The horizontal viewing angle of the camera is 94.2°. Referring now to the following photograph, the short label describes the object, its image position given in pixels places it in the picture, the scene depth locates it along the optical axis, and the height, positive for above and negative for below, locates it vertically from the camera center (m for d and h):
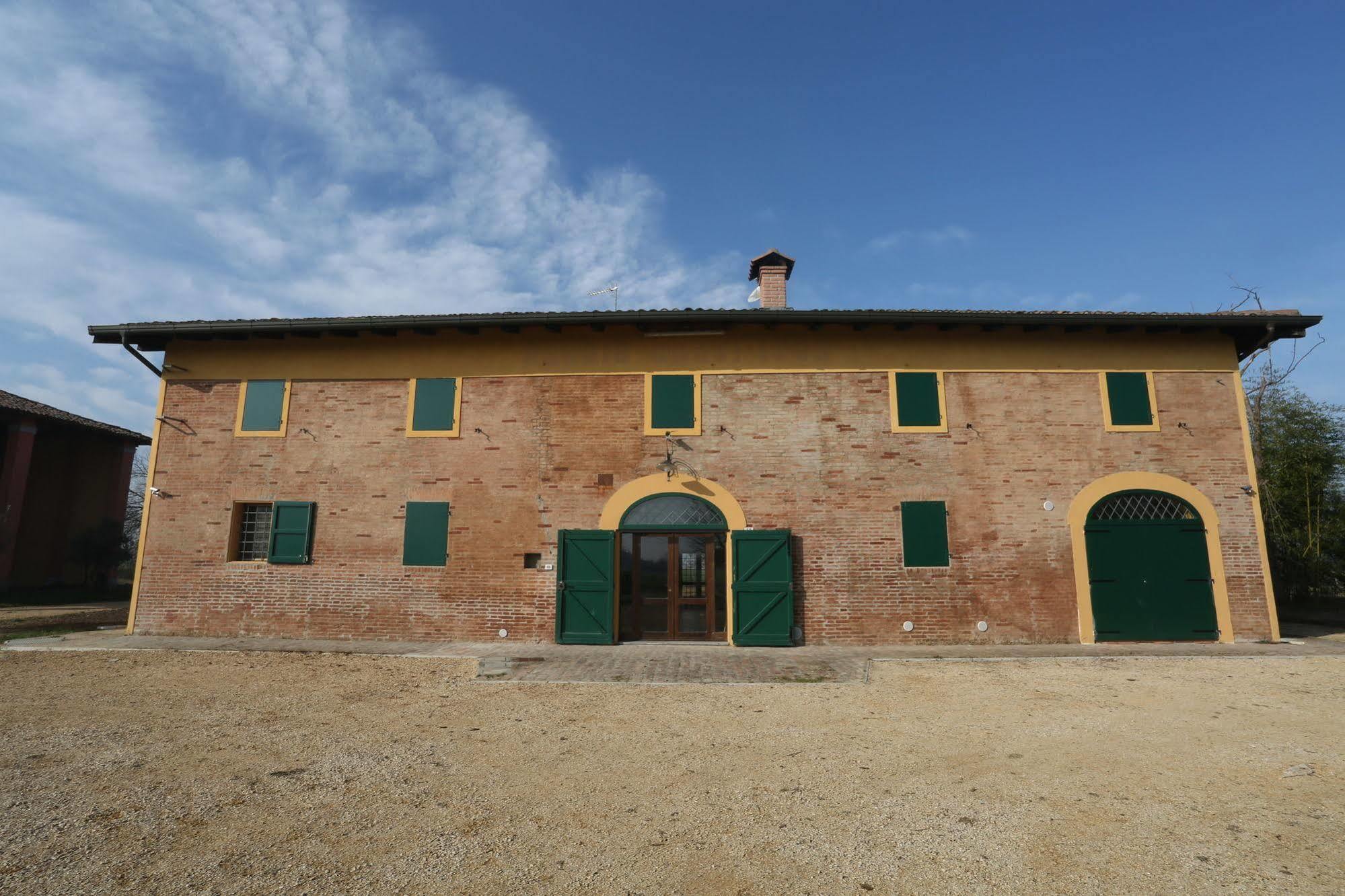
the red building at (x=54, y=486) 19.05 +1.80
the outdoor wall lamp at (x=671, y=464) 10.44 +1.30
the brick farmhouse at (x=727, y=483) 10.10 +0.99
